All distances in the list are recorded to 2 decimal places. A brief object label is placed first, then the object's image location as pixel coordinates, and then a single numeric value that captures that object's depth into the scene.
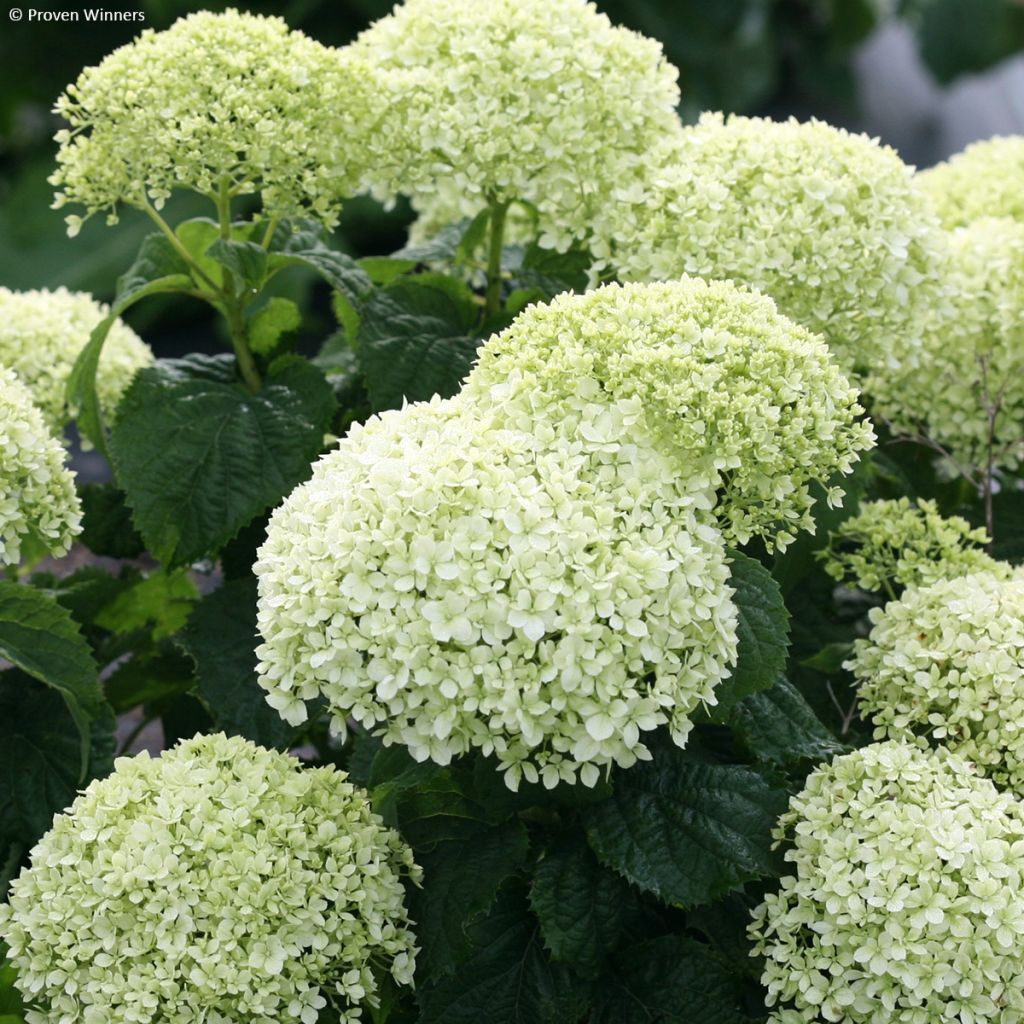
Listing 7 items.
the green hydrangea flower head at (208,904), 1.94
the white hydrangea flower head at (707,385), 1.95
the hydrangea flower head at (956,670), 2.01
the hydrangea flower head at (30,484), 2.04
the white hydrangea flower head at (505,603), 1.90
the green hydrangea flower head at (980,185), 2.33
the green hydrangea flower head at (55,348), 2.24
